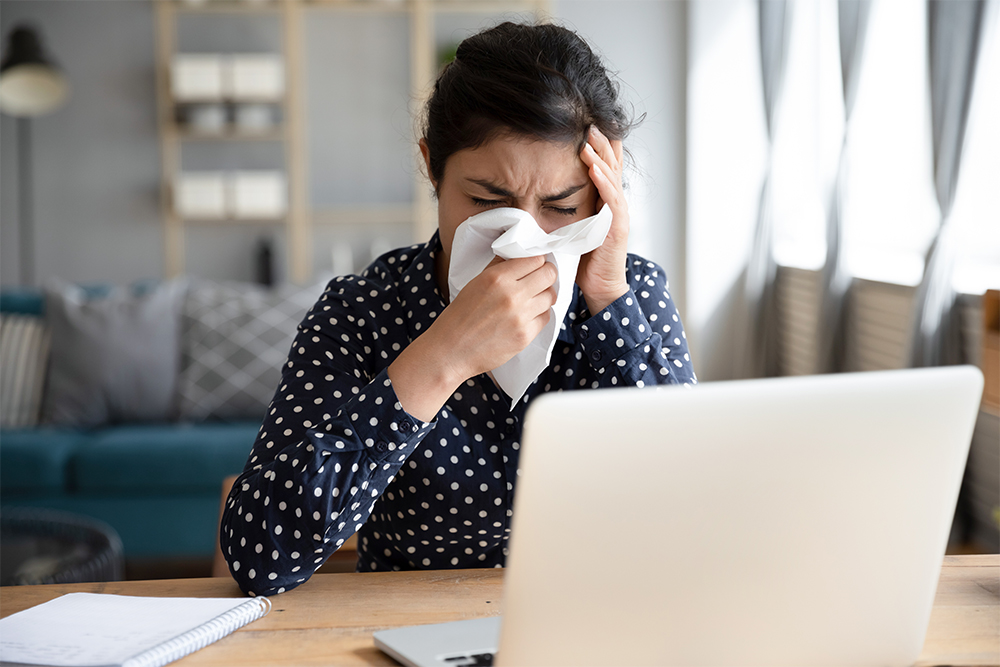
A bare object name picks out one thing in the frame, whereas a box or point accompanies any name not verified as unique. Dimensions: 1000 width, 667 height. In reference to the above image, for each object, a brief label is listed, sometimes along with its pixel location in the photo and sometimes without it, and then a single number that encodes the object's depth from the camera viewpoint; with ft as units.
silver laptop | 1.74
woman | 2.97
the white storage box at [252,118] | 15.03
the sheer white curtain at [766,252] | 14.12
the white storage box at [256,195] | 15.05
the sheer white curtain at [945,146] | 8.70
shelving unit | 15.19
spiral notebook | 2.29
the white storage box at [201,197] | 15.02
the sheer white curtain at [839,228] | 11.07
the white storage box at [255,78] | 14.80
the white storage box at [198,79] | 14.73
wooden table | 2.41
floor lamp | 12.93
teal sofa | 8.86
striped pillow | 9.87
